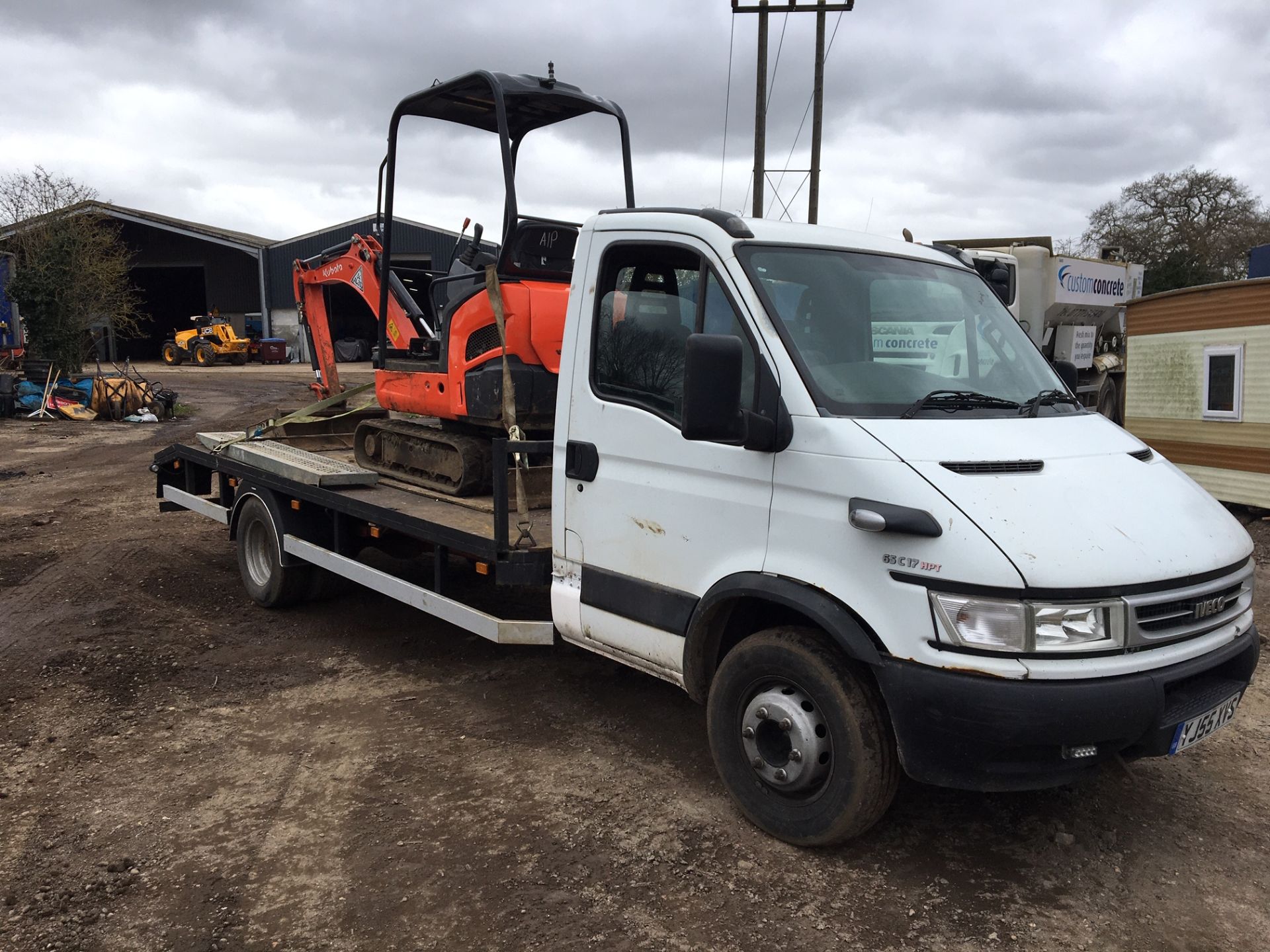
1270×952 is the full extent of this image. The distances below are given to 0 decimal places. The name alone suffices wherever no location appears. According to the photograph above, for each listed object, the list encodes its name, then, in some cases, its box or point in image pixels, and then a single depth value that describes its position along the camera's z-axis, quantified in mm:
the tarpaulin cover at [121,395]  19953
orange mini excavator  5395
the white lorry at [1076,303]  16969
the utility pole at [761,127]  16219
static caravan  10336
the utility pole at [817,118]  16984
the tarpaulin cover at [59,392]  20188
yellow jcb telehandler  37312
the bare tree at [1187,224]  40750
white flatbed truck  3162
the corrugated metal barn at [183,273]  40062
